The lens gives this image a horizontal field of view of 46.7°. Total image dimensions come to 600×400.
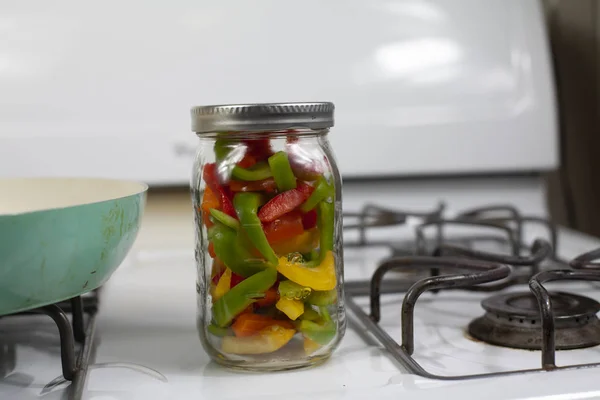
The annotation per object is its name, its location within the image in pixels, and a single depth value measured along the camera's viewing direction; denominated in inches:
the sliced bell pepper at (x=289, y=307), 18.1
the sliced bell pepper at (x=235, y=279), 18.5
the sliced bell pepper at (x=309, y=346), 18.6
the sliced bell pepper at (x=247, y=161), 18.7
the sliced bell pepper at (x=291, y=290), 18.2
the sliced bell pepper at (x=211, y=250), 19.0
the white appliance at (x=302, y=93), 34.0
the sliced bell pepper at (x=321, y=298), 18.6
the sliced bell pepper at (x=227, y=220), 18.4
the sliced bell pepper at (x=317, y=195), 18.7
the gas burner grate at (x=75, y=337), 17.8
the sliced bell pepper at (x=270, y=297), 18.3
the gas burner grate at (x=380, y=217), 32.5
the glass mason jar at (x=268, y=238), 18.1
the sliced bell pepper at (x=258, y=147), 18.8
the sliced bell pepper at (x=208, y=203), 18.9
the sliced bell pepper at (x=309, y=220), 18.9
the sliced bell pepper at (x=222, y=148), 18.9
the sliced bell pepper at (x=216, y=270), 18.8
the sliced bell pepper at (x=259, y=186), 18.5
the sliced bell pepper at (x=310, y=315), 18.6
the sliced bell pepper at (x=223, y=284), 18.6
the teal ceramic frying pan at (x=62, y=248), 16.0
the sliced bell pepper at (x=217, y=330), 18.7
